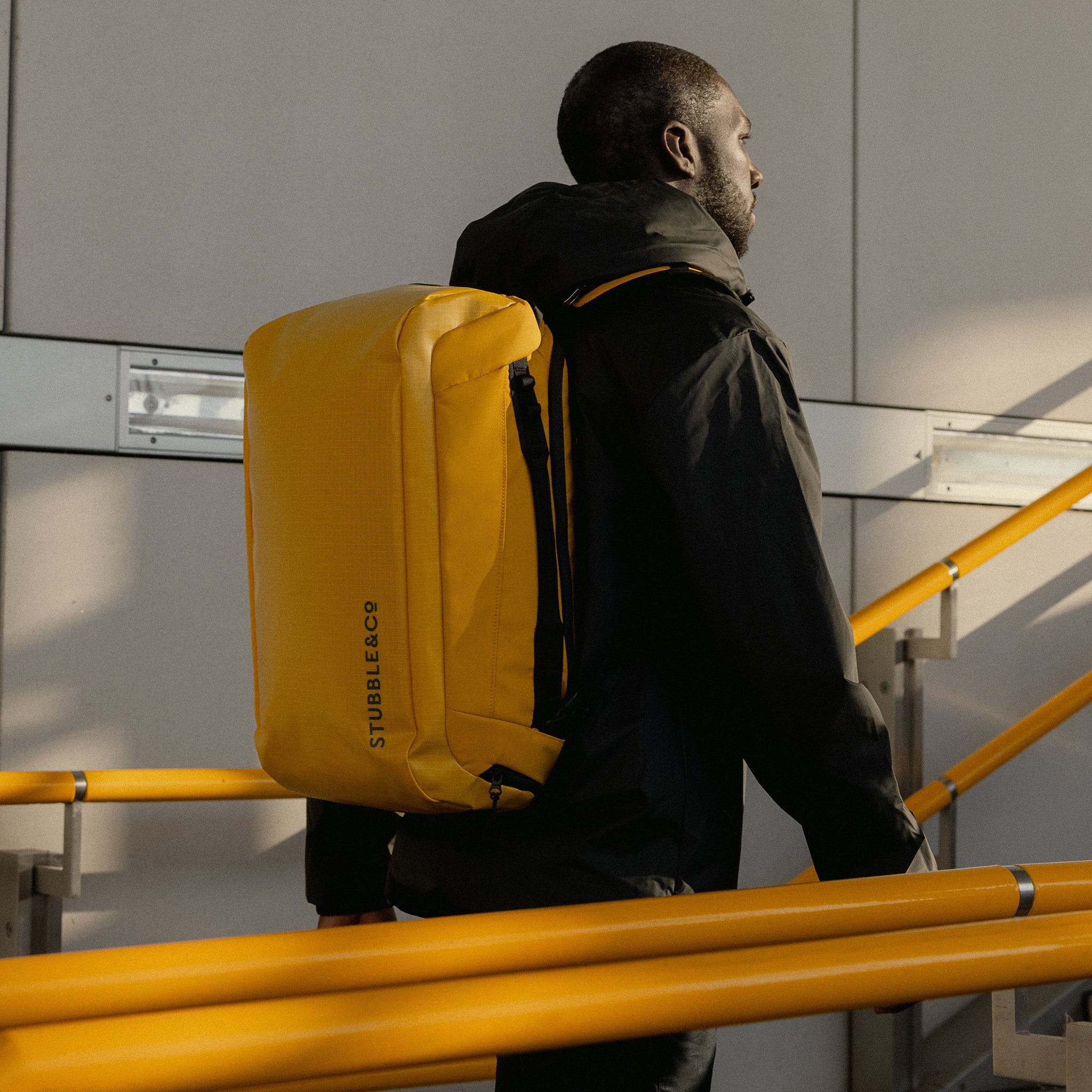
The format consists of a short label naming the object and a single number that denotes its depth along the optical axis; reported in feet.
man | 8.71
